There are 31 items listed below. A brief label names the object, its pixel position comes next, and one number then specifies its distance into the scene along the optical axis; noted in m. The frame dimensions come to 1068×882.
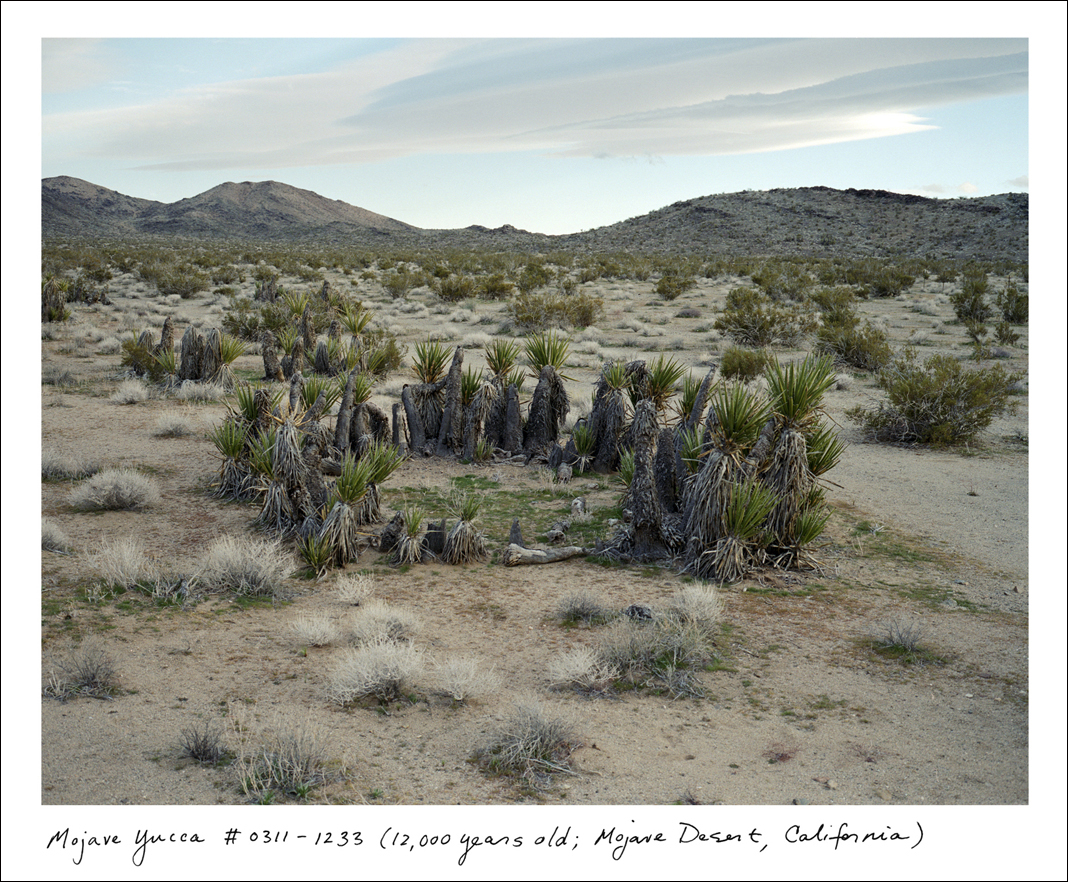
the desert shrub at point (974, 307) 23.33
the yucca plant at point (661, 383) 8.41
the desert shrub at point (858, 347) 17.31
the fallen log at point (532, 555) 7.31
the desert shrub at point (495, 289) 29.95
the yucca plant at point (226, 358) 14.40
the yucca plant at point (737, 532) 6.76
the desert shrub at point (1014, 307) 22.20
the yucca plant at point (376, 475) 7.94
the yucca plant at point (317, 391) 8.40
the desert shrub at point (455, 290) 29.05
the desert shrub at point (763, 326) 20.23
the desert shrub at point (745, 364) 16.02
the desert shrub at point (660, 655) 5.20
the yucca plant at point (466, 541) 7.31
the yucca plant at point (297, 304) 19.46
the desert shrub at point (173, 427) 11.55
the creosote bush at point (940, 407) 11.77
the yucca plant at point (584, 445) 10.15
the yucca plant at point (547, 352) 10.40
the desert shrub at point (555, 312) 22.89
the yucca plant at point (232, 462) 8.78
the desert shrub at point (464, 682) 4.87
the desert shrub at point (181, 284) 28.98
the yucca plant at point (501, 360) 10.73
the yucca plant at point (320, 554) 6.93
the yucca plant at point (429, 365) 10.84
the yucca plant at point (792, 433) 6.80
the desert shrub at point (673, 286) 29.91
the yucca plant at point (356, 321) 15.20
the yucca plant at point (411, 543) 7.28
